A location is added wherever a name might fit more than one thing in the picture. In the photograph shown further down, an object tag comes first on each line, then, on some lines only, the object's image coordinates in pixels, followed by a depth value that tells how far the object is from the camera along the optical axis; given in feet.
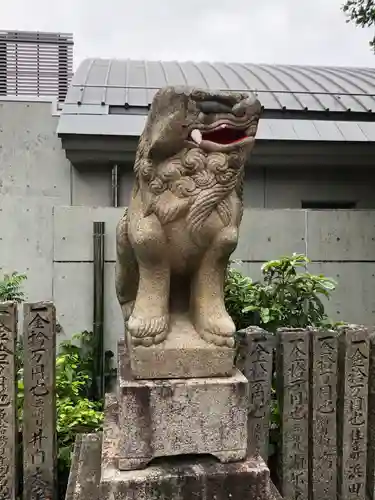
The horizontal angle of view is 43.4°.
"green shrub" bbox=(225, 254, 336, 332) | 13.46
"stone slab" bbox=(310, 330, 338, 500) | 9.53
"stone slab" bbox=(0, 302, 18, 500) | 8.96
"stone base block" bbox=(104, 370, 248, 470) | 6.62
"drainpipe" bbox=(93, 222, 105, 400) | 16.33
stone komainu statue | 6.47
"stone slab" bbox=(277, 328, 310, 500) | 9.50
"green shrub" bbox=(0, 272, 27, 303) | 15.38
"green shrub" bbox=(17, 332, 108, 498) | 10.79
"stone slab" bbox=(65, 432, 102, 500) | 7.35
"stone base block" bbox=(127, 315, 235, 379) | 6.80
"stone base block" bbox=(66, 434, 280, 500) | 6.44
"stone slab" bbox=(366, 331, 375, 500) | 9.65
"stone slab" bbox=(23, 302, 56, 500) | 9.41
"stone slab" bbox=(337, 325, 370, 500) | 9.48
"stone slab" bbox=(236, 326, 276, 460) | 9.54
